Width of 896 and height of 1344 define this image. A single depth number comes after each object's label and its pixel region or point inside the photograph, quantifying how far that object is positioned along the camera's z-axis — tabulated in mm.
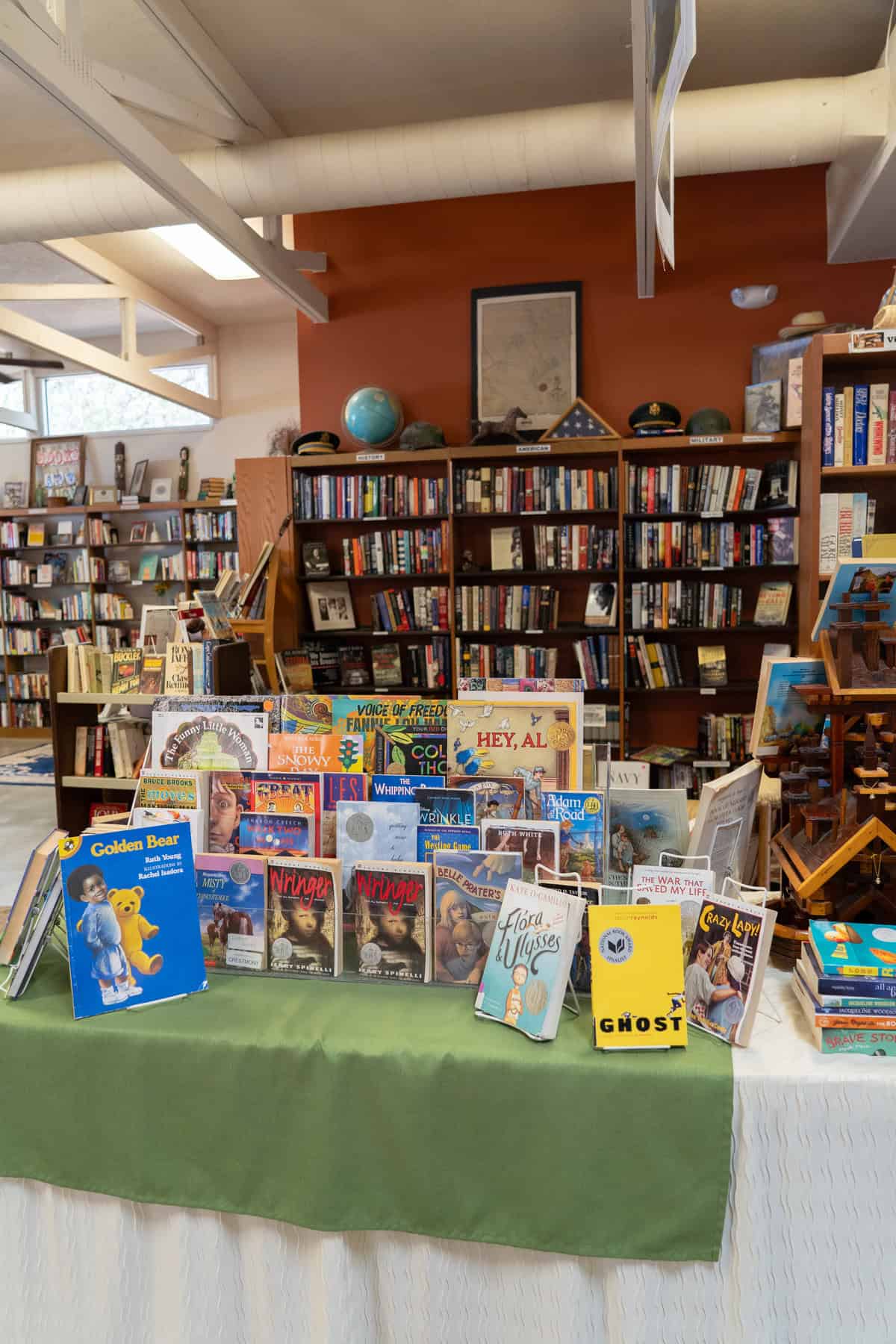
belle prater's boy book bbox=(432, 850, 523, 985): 1521
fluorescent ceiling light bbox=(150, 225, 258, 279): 5887
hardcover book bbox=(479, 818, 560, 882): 1563
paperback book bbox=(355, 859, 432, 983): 1540
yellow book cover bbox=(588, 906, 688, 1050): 1340
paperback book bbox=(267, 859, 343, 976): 1567
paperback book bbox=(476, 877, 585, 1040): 1383
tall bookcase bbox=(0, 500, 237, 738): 8367
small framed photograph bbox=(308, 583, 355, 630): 5203
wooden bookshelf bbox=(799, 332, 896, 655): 3158
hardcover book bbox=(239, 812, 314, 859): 1695
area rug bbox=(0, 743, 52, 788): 6867
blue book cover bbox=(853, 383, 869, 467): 3229
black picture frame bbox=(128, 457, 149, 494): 8594
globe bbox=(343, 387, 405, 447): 5031
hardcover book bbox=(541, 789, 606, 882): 1601
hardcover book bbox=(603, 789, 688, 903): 1737
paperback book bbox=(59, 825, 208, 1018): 1485
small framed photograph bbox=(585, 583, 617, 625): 4793
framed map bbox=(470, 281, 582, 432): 4973
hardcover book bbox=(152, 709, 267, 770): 1927
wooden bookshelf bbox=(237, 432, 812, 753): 4723
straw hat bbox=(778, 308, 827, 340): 4453
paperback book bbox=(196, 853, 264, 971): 1617
